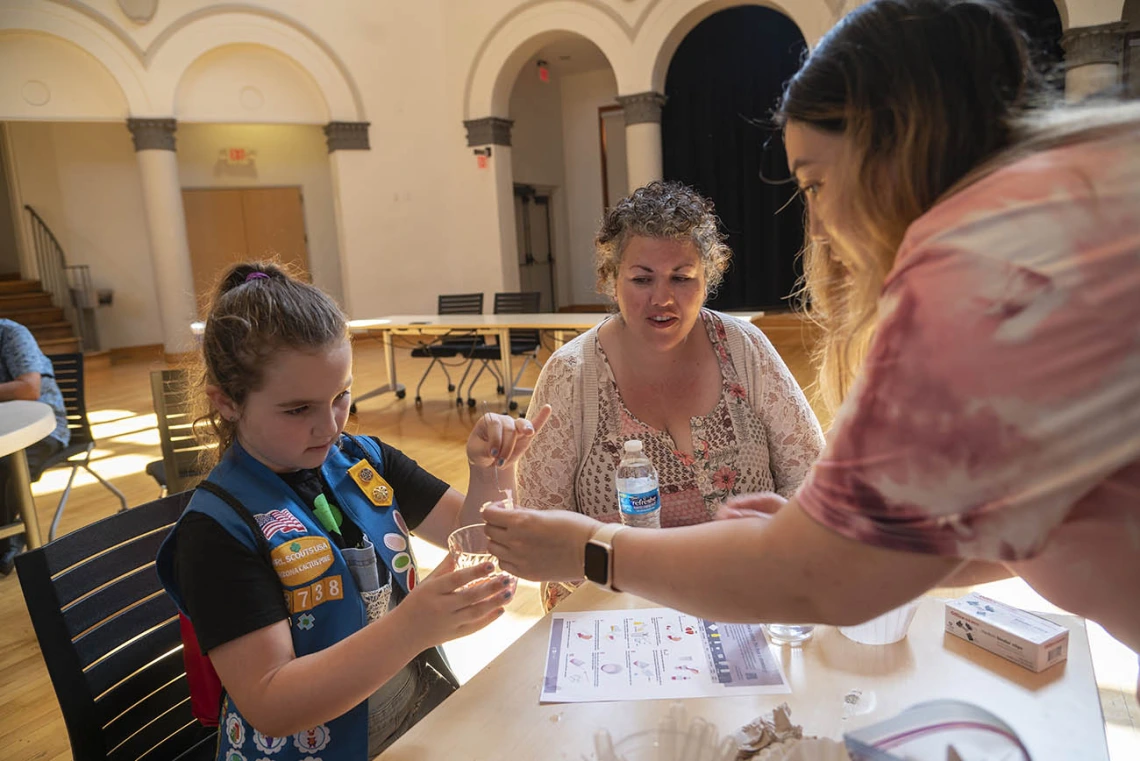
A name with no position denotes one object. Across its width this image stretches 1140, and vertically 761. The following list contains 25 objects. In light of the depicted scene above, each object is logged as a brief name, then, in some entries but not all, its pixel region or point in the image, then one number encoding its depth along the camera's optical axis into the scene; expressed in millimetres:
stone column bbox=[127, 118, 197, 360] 9648
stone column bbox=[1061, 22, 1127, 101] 7145
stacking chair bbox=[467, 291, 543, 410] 6707
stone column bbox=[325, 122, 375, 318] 10602
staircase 10141
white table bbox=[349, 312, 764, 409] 6043
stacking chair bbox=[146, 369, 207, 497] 3219
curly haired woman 1908
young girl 1038
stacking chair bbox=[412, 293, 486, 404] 6777
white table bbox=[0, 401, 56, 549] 2486
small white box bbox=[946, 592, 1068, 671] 1054
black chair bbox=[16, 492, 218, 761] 1197
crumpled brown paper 844
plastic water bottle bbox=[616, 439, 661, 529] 1682
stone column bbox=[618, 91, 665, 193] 9734
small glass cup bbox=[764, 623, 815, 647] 1157
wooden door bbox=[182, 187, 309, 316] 11570
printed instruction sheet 1066
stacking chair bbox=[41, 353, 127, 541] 3881
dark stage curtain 10328
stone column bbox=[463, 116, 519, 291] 10734
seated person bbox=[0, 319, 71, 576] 3459
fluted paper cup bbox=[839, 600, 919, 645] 1113
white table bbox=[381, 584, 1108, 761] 955
